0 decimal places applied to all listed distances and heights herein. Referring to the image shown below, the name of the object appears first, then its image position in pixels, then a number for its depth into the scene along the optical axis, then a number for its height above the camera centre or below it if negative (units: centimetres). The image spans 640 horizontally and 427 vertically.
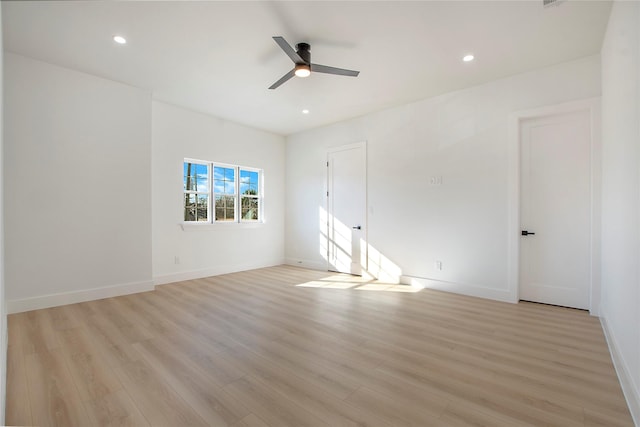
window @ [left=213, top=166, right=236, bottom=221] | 560 +45
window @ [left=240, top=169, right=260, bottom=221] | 607 +42
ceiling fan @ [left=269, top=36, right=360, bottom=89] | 292 +155
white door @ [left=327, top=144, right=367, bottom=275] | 536 +11
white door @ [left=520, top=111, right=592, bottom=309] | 339 +6
